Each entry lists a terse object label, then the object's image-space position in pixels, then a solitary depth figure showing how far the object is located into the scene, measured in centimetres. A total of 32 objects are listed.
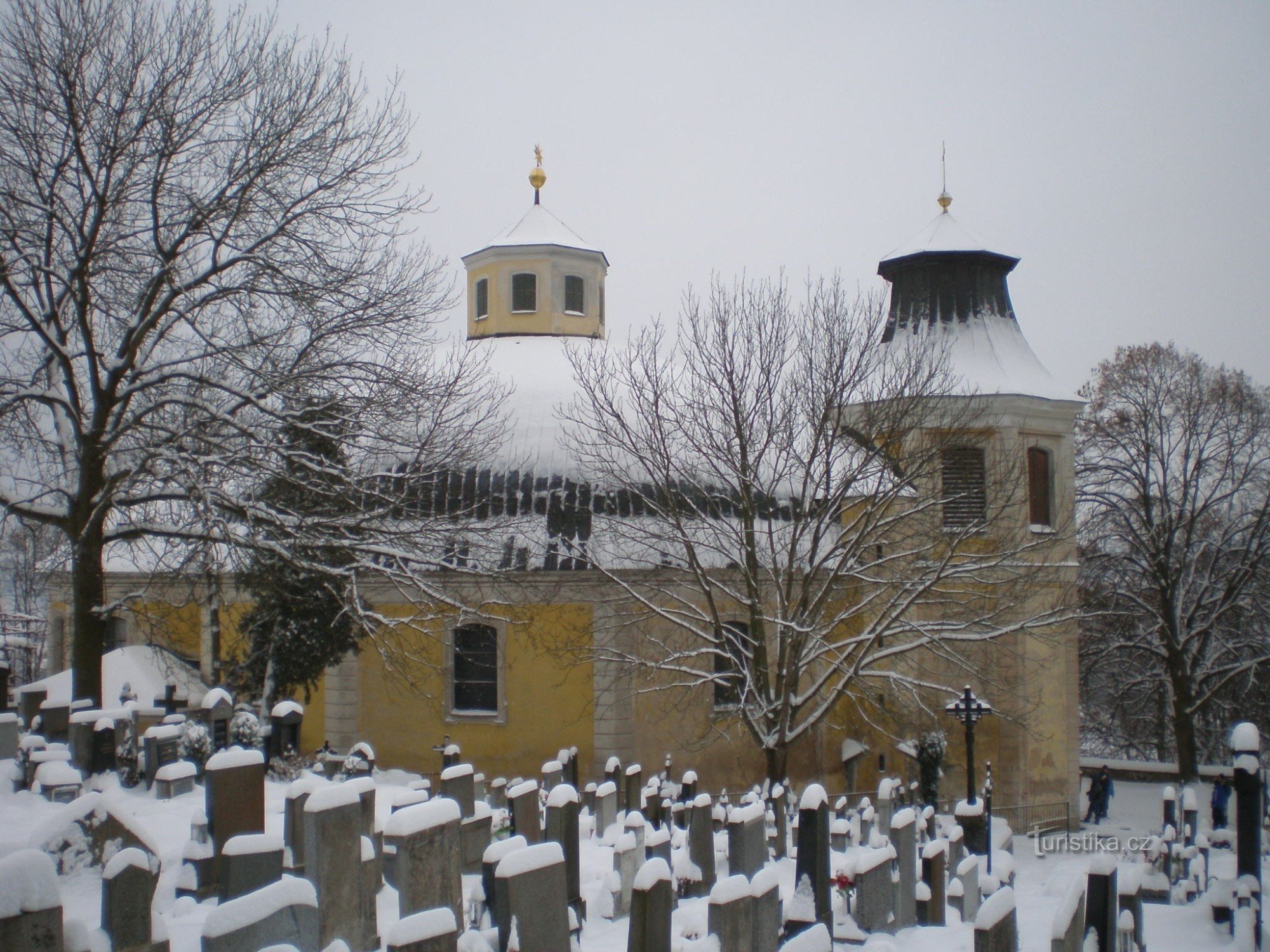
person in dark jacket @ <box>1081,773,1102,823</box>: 2186
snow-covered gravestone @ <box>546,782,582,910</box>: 838
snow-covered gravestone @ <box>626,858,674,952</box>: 591
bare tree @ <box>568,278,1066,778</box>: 1470
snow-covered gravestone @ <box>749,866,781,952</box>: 657
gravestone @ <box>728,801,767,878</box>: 913
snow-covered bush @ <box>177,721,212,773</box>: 1051
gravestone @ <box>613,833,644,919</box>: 930
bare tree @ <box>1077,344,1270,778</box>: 2553
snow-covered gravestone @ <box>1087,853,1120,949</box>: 696
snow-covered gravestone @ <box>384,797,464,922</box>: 626
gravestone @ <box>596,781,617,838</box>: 1276
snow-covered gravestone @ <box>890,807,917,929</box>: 972
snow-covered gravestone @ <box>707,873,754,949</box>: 619
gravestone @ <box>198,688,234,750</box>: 1159
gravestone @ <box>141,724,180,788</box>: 1015
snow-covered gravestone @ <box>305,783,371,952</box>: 645
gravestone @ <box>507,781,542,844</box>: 906
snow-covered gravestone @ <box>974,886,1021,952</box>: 606
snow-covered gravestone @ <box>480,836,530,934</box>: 684
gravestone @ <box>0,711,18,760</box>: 1061
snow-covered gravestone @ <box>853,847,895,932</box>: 889
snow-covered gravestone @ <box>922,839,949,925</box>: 1021
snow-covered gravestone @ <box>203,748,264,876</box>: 752
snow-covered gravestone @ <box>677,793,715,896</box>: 1012
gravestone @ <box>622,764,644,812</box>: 1402
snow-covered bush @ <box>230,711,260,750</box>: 1166
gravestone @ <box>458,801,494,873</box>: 941
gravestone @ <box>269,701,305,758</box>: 1244
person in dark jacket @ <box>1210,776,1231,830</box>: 1908
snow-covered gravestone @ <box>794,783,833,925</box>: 870
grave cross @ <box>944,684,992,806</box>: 1518
